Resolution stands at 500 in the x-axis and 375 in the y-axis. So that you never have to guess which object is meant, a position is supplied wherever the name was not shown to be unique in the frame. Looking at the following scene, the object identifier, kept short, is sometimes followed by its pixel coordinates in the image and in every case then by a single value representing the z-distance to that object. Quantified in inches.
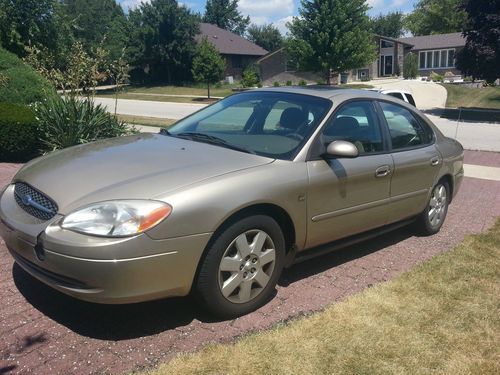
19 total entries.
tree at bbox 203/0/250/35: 3567.9
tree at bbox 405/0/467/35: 3090.6
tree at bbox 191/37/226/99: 1359.5
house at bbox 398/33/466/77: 2575.1
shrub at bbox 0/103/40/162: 331.0
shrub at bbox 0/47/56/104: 410.3
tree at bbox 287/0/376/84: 1298.0
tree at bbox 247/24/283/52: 3339.1
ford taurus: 120.3
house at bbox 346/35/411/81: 2534.4
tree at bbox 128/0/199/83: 1879.9
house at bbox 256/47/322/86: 2071.9
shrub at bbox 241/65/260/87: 1521.9
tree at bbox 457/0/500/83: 840.3
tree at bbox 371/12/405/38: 4151.1
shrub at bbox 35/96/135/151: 335.9
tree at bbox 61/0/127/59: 2011.6
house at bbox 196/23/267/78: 2256.4
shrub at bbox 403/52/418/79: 2273.6
